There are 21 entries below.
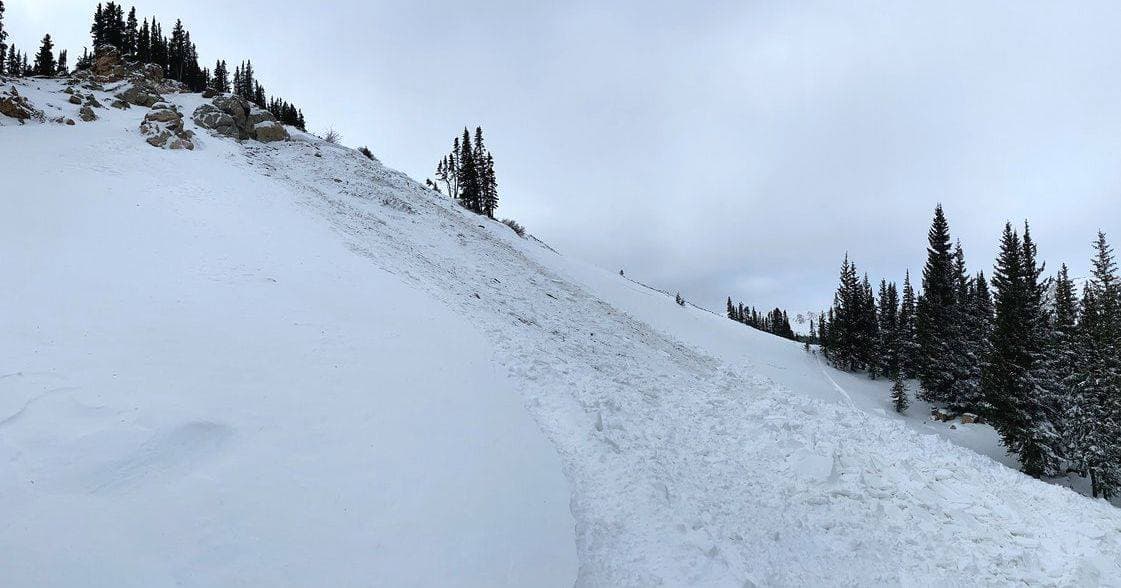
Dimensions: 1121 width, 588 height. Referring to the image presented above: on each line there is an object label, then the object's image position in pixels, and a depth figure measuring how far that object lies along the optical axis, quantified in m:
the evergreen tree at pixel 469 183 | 58.50
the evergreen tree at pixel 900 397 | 35.03
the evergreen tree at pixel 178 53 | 67.69
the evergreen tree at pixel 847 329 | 47.16
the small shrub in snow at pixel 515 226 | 46.84
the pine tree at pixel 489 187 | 66.69
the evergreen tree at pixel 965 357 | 32.97
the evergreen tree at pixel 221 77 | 77.95
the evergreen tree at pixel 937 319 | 35.94
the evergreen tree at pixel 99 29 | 64.25
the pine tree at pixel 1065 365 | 21.48
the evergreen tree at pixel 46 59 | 52.41
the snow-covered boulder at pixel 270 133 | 32.94
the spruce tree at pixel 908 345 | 41.91
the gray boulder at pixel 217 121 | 30.86
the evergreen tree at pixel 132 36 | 63.96
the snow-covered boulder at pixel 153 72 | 43.97
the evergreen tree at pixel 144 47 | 60.05
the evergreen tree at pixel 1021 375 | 21.95
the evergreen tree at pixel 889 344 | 44.09
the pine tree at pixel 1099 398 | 20.41
